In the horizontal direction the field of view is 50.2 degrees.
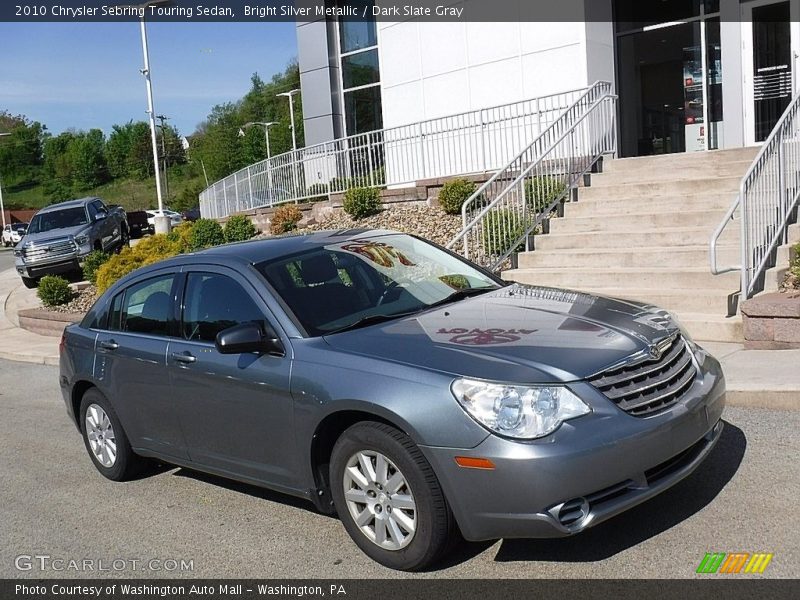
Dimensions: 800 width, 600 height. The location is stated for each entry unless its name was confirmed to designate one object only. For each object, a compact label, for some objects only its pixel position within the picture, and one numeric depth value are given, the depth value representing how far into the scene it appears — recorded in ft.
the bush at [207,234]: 55.83
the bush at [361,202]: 50.65
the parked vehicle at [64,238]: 66.90
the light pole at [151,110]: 83.15
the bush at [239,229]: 56.80
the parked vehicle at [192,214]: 171.26
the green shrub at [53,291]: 54.49
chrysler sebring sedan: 12.46
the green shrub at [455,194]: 45.27
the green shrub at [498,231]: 36.45
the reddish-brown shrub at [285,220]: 56.18
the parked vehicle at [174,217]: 145.59
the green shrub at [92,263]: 58.85
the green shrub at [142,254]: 52.39
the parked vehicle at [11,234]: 159.53
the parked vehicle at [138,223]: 103.38
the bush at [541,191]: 37.76
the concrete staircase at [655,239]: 28.58
